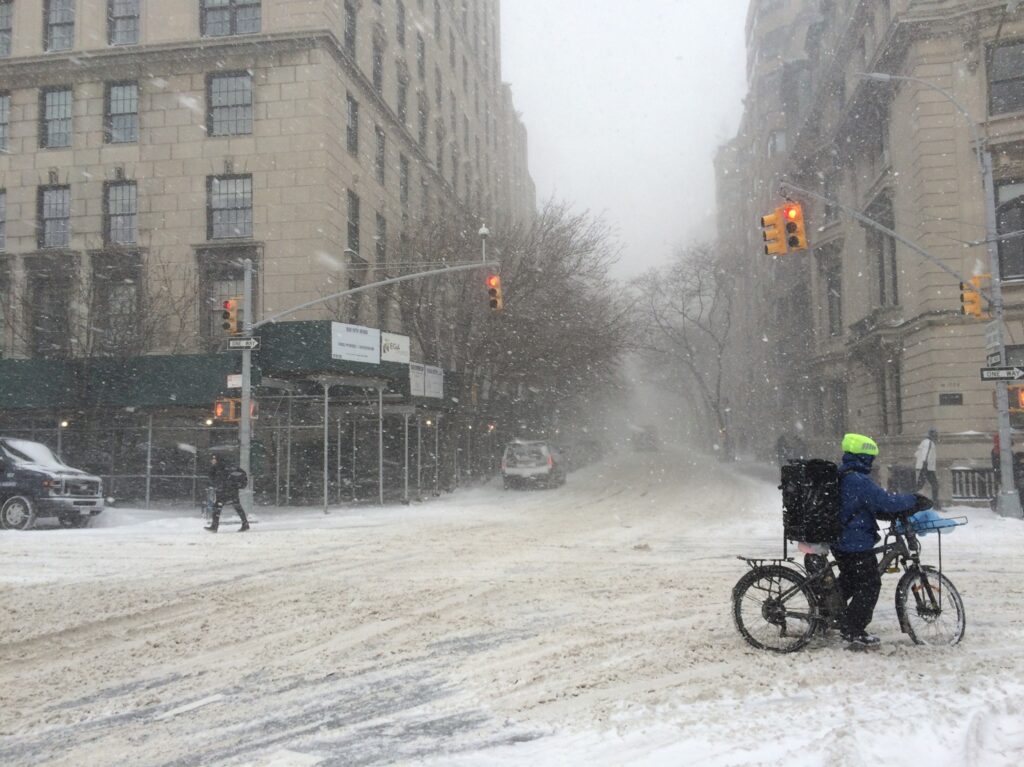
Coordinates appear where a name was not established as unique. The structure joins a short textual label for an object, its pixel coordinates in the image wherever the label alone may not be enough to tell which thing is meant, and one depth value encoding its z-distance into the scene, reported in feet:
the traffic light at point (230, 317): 64.64
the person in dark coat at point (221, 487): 55.88
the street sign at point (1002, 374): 59.06
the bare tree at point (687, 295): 191.72
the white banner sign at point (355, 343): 71.87
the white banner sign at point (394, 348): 77.51
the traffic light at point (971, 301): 59.38
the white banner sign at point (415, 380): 81.73
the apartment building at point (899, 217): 81.05
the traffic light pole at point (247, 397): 66.69
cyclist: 20.44
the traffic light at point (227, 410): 66.80
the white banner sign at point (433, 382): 84.99
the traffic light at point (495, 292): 66.33
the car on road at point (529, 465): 99.71
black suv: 59.16
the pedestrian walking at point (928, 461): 63.41
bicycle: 21.16
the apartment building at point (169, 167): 92.27
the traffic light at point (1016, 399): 62.25
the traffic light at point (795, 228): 53.78
